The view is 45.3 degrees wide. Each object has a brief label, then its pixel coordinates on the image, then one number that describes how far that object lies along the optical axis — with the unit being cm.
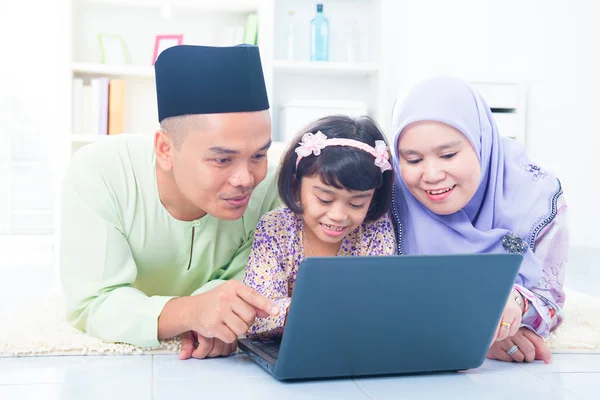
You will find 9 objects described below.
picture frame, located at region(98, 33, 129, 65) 460
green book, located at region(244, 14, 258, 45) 466
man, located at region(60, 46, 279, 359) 155
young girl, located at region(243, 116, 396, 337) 169
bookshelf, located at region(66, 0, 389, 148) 464
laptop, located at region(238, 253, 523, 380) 127
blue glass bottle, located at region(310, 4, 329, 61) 478
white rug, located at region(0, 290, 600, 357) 163
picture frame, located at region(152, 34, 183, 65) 466
